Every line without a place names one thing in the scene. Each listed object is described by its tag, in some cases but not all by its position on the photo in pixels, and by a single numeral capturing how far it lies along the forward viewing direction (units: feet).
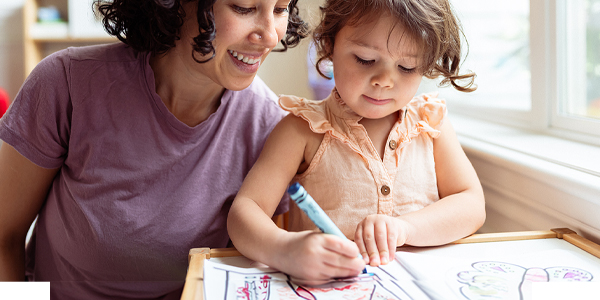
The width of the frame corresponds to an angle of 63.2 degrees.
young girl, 2.57
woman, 2.86
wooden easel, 1.90
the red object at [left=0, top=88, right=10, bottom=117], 6.68
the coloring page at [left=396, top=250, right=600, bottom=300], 1.90
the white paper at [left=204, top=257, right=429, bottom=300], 1.82
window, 3.64
